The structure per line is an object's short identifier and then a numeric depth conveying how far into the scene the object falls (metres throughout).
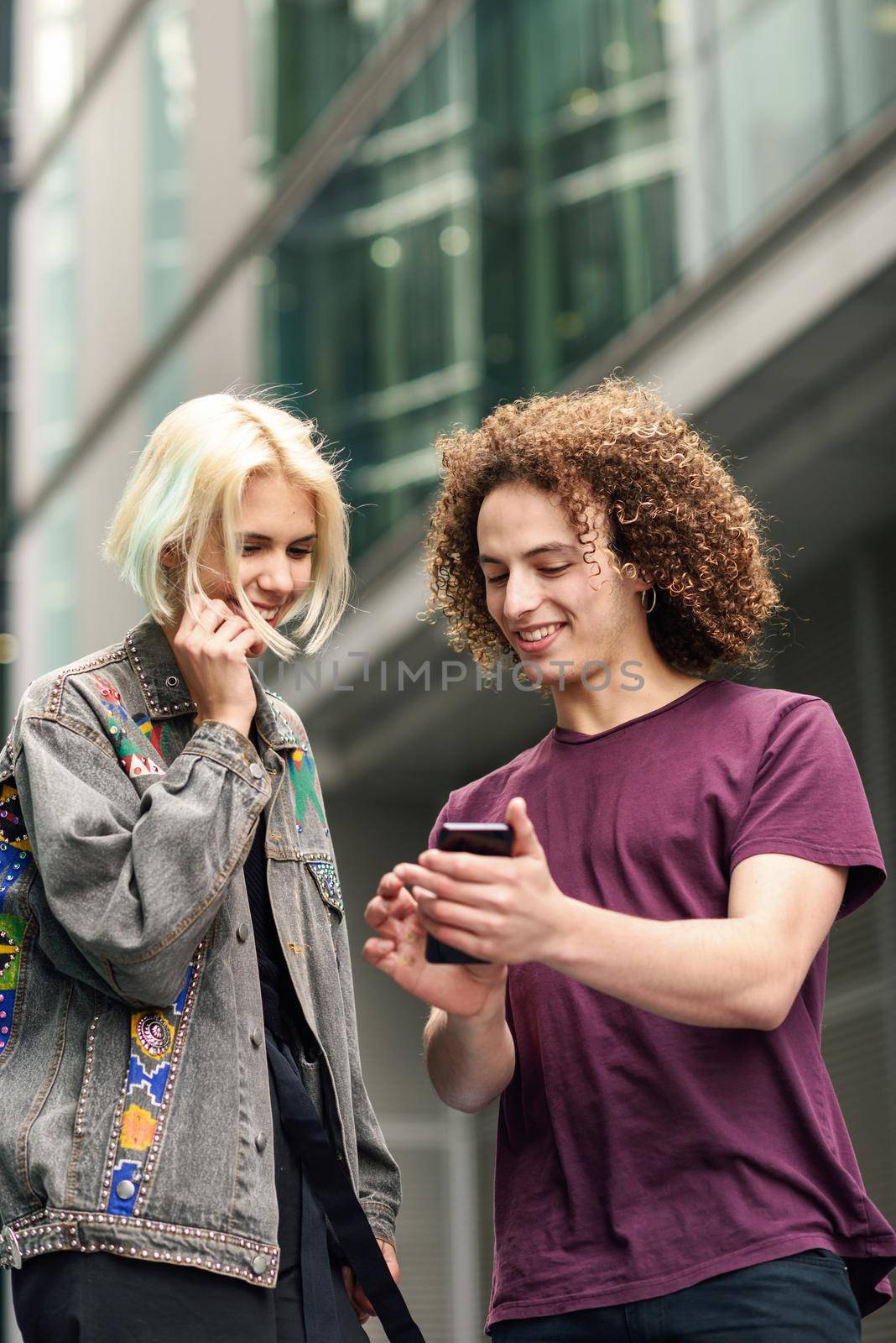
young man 4.84
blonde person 4.95
